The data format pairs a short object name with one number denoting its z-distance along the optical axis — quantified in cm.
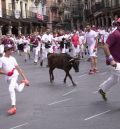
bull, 1481
